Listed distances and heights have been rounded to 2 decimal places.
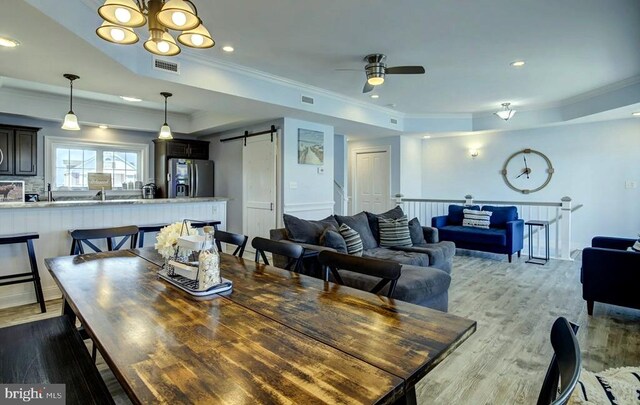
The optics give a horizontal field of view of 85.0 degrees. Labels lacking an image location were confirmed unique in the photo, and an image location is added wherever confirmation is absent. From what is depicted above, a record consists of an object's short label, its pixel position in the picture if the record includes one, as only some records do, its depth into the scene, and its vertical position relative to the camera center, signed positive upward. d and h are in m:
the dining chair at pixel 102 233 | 2.87 -0.32
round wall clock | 6.99 +0.53
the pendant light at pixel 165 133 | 4.78 +0.88
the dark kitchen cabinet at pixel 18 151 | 5.52 +0.74
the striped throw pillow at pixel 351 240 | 3.79 -0.48
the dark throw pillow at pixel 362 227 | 4.39 -0.39
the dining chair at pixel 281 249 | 2.26 -0.35
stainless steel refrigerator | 6.92 +0.39
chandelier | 1.72 +0.92
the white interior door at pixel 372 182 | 8.18 +0.36
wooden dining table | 0.90 -0.48
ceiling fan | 3.87 +1.44
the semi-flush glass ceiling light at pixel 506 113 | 6.27 +1.52
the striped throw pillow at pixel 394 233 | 4.57 -0.48
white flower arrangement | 1.92 -0.24
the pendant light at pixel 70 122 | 3.85 +0.83
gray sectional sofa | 2.92 -0.66
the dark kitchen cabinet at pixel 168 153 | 7.02 +0.90
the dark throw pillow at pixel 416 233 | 4.80 -0.50
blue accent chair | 3.08 -0.74
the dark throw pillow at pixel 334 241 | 3.56 -0.46
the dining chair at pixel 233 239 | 2.63 -0.33
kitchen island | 3.44 -0.29
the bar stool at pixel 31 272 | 3.24 -0.72
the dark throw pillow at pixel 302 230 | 3.76 -0.37
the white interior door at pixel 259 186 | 5.86 +0.19
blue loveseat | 5.75 -0.60
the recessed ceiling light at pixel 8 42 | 2.72 +1.23
